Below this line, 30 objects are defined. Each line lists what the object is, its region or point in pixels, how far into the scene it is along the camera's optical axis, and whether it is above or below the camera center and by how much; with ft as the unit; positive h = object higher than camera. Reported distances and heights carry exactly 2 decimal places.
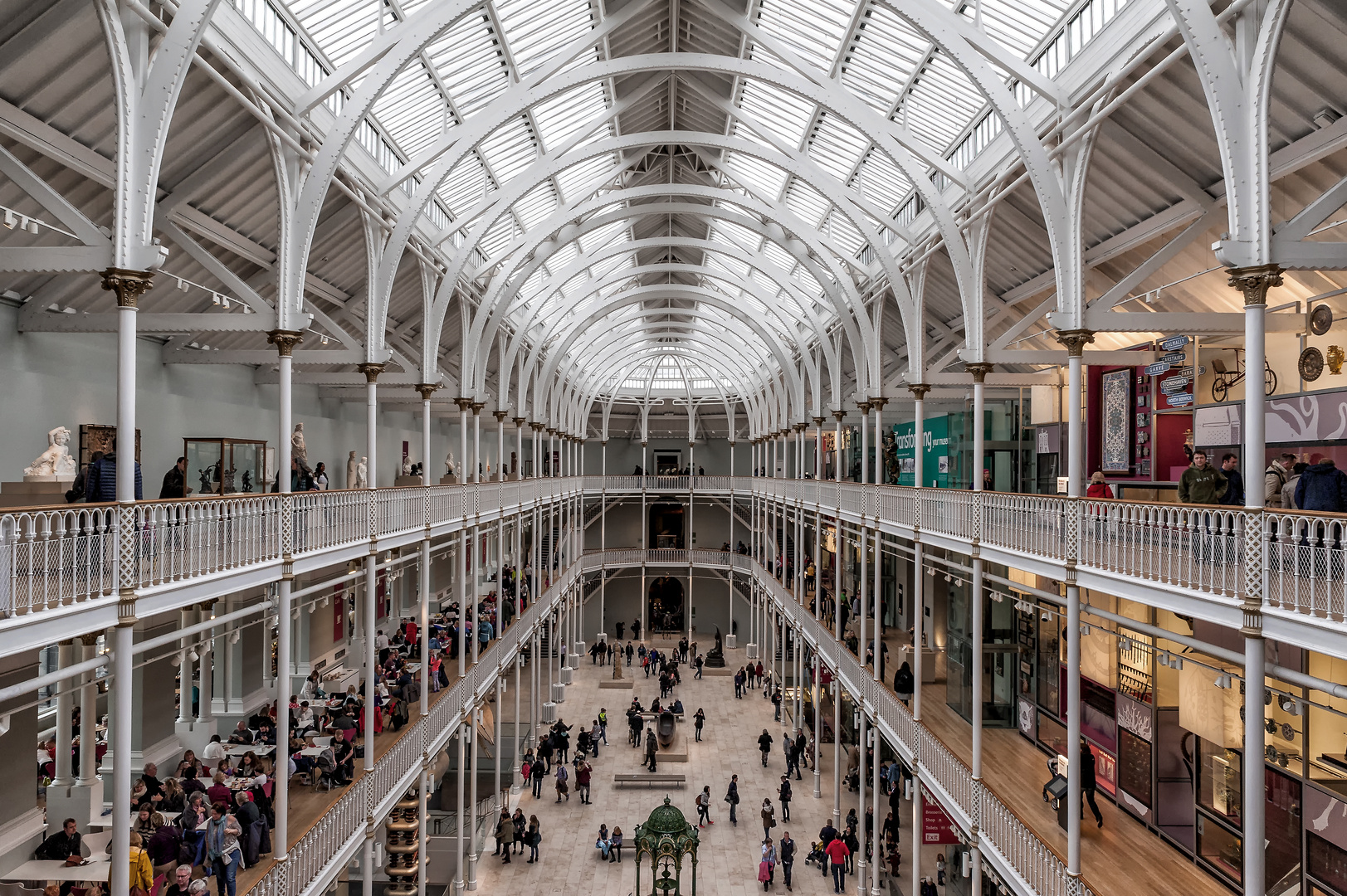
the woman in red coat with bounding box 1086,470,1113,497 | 42.01 -1.55
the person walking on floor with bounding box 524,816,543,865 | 72.90 -32.81
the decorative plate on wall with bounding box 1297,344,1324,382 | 39.96 +4.55
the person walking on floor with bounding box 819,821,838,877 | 71.87 -32.43
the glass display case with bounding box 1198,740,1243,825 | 41.78 -16.66
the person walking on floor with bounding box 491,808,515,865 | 75.20 -34.15
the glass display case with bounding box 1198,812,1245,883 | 40.65 -19.45
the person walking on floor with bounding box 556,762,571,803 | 87.30 -33.46
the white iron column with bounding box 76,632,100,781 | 41.63 -13.78
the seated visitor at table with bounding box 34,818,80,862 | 37.19 -17.19
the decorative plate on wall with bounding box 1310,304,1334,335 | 39.29 +6.61
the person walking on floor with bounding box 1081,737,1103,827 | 45.16 -18.02
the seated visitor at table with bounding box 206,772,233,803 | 41.14 -16.32
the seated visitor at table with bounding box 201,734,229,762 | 55.83 -19.37
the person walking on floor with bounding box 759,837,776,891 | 67.87 -33.05
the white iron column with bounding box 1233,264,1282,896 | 24.43 -3.30
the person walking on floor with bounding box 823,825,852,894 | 68.54 -32.82
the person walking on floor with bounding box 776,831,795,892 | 68.59 -32.34
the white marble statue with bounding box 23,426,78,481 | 40.40 +0.11
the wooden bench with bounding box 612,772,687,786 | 90.22 -34.37
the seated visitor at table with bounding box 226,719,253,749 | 57.57 -18.84
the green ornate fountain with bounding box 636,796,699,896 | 56.49 -25.80
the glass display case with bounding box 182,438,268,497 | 50.49 -0.16
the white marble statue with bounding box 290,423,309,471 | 59.36 +1.28
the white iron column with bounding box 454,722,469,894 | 65.36 -27.82
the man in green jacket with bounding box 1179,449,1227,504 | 32.78 -1.00
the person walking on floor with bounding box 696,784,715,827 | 81.25 -33.87
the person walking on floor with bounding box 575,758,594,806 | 86.06 -32.69
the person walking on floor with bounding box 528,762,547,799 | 87.71 -32.89
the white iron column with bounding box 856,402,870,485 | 70.17 +1.18
